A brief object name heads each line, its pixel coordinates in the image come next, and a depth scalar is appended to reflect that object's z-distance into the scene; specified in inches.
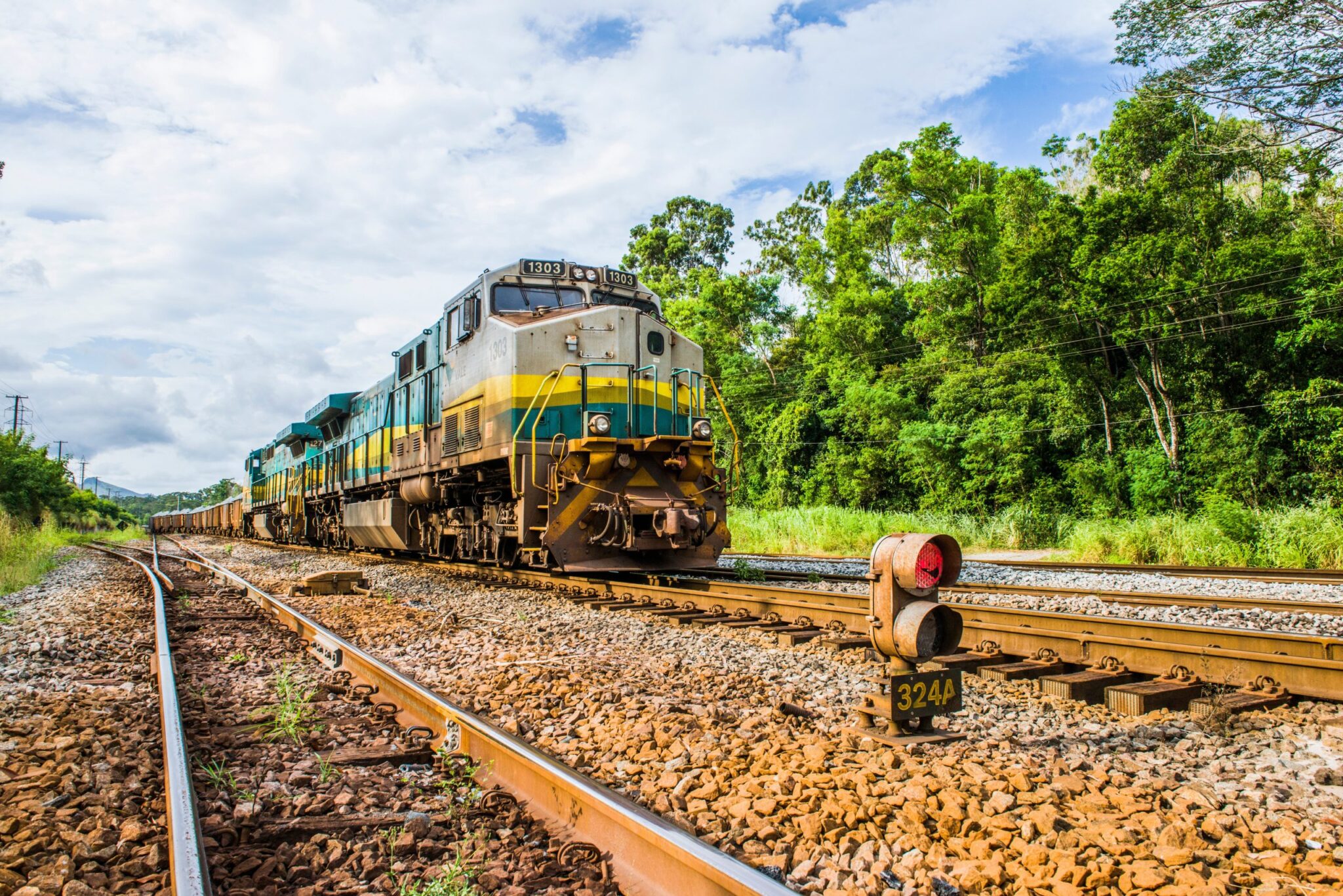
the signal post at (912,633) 125.7
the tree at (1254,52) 626.5
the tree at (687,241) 1766.7
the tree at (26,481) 1244.5
